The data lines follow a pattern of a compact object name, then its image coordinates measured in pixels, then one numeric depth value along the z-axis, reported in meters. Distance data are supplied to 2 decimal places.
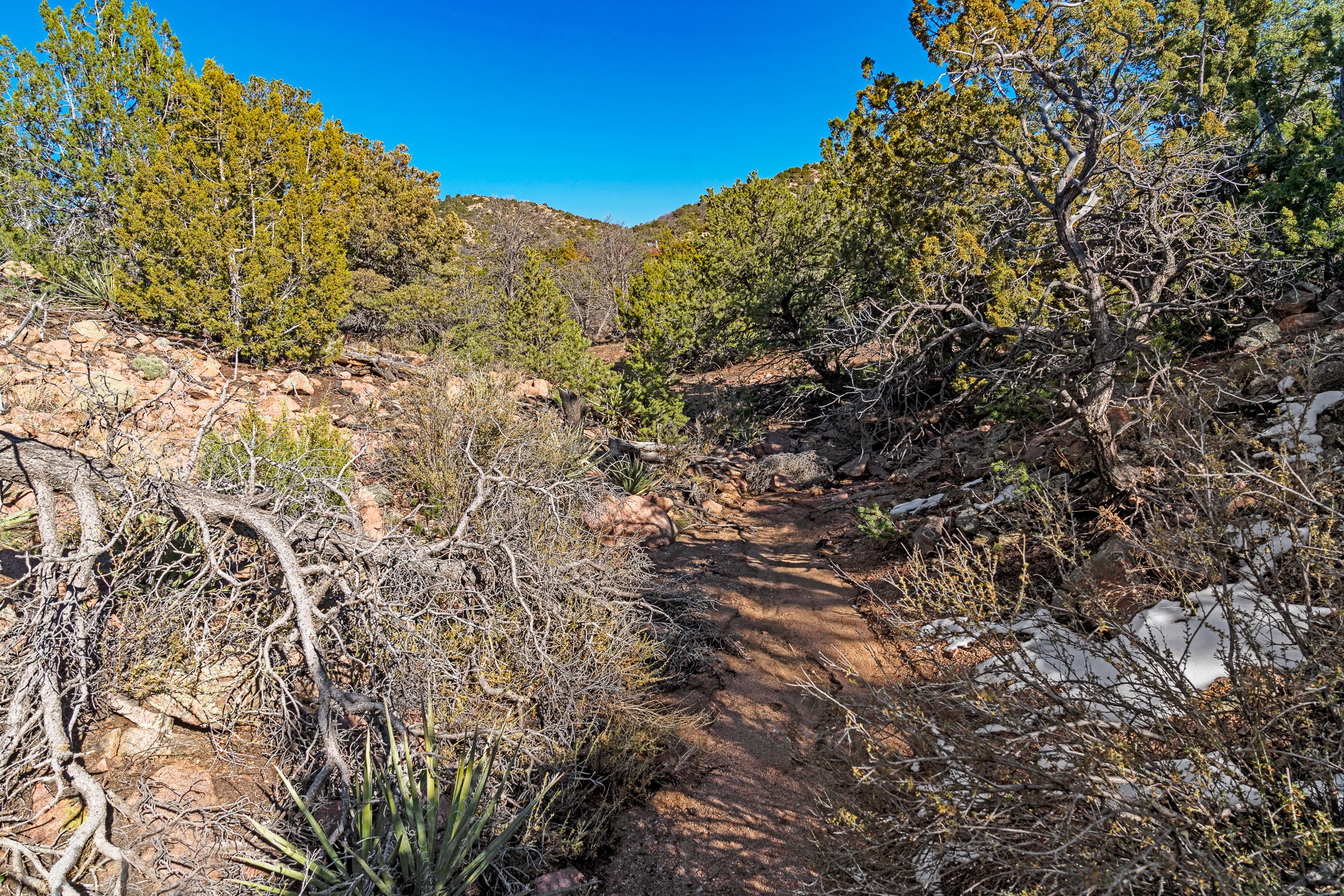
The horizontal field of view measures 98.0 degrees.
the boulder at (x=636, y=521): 7.41
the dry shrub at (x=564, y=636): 3.63
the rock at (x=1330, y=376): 5.02
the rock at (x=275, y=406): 7.14
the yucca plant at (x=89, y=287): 7.77
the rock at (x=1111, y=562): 4.41
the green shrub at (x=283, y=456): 3.69
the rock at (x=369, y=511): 5.72
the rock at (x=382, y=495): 6.38
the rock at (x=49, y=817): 2.50
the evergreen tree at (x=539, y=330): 11.30
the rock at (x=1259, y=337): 6.27
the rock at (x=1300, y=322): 6.31
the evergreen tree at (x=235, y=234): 7.55
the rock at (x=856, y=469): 9.88
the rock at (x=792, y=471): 10.05
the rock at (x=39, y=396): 5.69
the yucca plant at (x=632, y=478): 8.54
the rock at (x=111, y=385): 5.88
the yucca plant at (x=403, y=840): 2.38
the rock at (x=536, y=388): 10.12
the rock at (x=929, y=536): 6.20
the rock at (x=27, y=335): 6.72
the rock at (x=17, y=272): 7.54
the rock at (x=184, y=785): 2.89
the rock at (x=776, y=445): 11.59
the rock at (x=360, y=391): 8.41
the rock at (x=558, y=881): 2.92
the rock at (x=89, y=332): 7.18
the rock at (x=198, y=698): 3.35
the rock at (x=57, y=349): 6.58
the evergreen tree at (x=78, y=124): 7.60
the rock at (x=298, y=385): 8.00
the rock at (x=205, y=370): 7.43
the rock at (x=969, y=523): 6.04
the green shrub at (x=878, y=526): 6.79
